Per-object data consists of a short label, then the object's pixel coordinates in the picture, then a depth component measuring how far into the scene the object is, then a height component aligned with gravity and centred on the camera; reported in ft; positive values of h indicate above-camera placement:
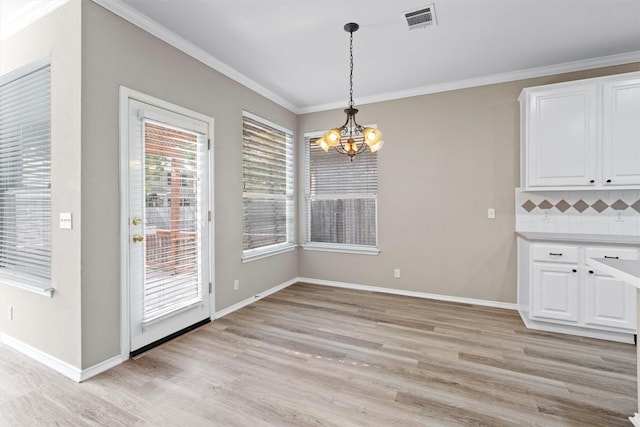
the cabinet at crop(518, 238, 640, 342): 9.29 -2.69
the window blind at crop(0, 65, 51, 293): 8.06 +0.93
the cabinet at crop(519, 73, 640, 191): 9.84 +2.54
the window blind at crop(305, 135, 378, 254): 14.96 +0.55
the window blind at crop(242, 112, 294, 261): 12.98 +1.13
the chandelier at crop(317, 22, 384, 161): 8.86 +2.16
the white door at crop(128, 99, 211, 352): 8.46 -0.32
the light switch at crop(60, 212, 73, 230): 7.44 -0.21
